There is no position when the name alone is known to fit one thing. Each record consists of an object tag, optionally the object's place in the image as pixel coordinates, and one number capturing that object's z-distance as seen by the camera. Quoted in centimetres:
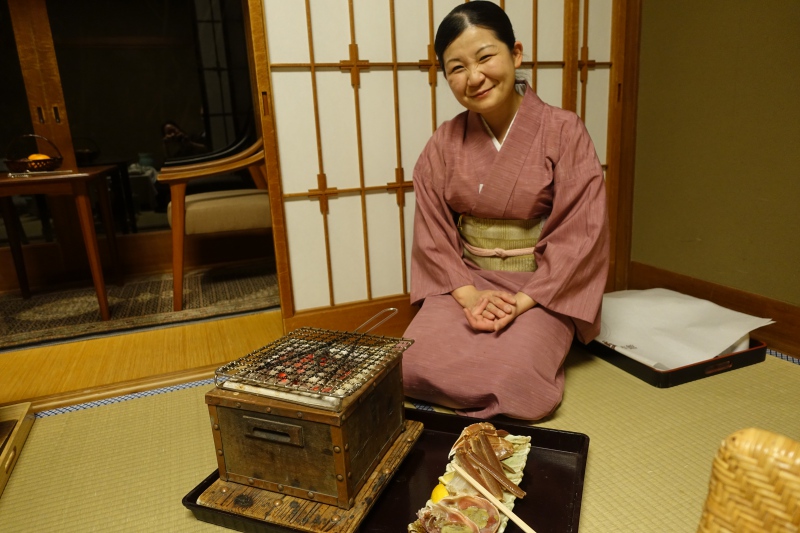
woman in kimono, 182
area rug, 296
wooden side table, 281
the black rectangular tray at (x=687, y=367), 197
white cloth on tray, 214
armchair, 310
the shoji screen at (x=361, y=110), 236
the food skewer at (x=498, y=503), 116
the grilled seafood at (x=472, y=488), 118
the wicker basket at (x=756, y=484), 55
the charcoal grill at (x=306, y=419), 126
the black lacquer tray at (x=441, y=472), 130
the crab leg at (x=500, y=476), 130
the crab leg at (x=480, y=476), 129
